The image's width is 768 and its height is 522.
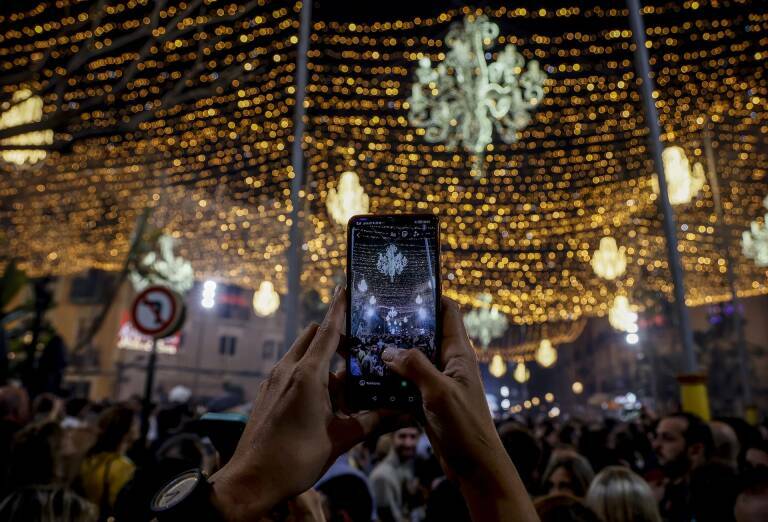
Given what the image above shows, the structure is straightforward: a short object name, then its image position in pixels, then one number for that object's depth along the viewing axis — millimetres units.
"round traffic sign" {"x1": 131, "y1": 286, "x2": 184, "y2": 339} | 5625
